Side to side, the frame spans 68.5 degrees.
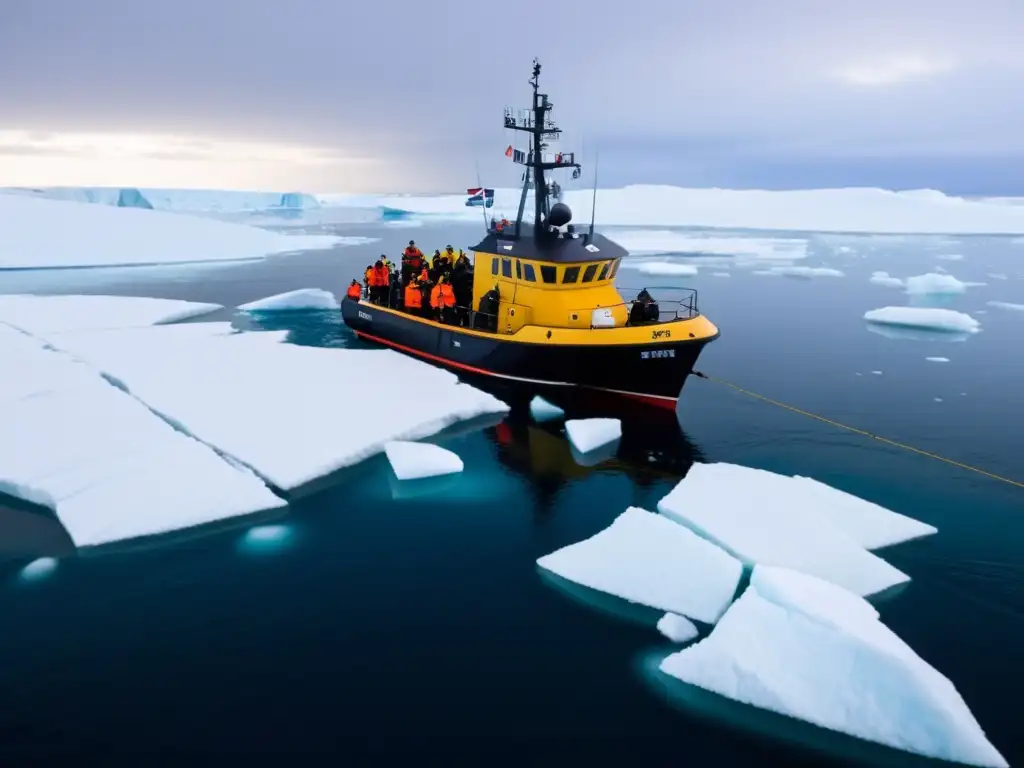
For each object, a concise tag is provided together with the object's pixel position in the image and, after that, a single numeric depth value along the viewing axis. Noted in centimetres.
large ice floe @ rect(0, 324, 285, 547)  813
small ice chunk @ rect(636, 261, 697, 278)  3234
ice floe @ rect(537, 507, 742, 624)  696
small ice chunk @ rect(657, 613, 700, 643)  657
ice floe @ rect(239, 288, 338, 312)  2164
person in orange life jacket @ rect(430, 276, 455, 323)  1547
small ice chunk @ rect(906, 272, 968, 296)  2681
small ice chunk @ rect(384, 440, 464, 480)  990
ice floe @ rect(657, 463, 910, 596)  732
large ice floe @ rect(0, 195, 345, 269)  3584
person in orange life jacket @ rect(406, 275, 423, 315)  1659
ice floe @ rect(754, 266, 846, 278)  3272
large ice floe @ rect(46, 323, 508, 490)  1023
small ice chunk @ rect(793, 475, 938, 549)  818
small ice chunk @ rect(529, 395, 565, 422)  1311
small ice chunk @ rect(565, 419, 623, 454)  1140
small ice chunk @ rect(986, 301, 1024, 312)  2423
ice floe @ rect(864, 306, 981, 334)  2045
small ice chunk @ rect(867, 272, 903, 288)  3066
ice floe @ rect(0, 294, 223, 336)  1855
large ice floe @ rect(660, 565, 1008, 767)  525
